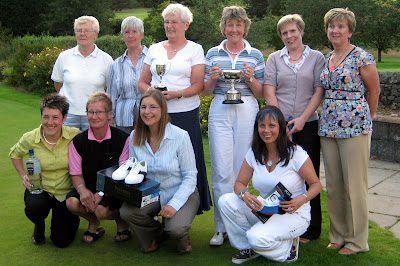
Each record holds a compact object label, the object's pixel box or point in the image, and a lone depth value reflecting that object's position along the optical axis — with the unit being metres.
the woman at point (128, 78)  4.64
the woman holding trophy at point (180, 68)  4.14
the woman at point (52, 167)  4.01
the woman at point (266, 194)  3.49
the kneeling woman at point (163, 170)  3.73
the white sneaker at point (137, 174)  3.55
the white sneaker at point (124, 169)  3.61
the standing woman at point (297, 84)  3.85
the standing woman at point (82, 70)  4.72
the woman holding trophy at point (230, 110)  4.03
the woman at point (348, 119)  3.62
